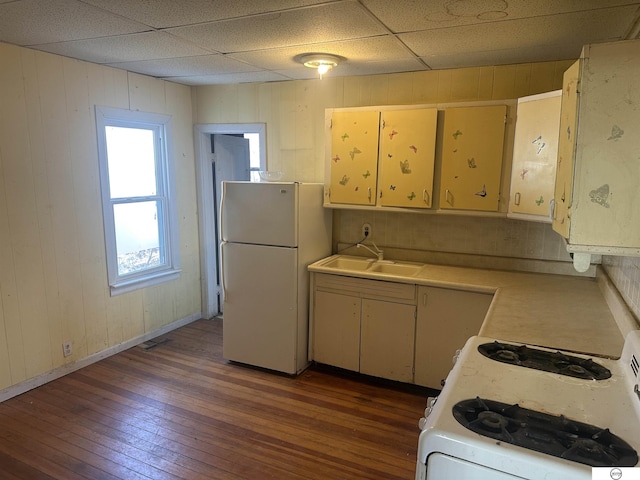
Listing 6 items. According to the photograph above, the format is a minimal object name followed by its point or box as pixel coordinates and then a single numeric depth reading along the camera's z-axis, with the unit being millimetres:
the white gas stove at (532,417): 1072
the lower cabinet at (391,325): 2963
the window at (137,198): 3578
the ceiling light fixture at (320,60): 2922
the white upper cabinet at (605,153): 1329
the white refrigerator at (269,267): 3299
